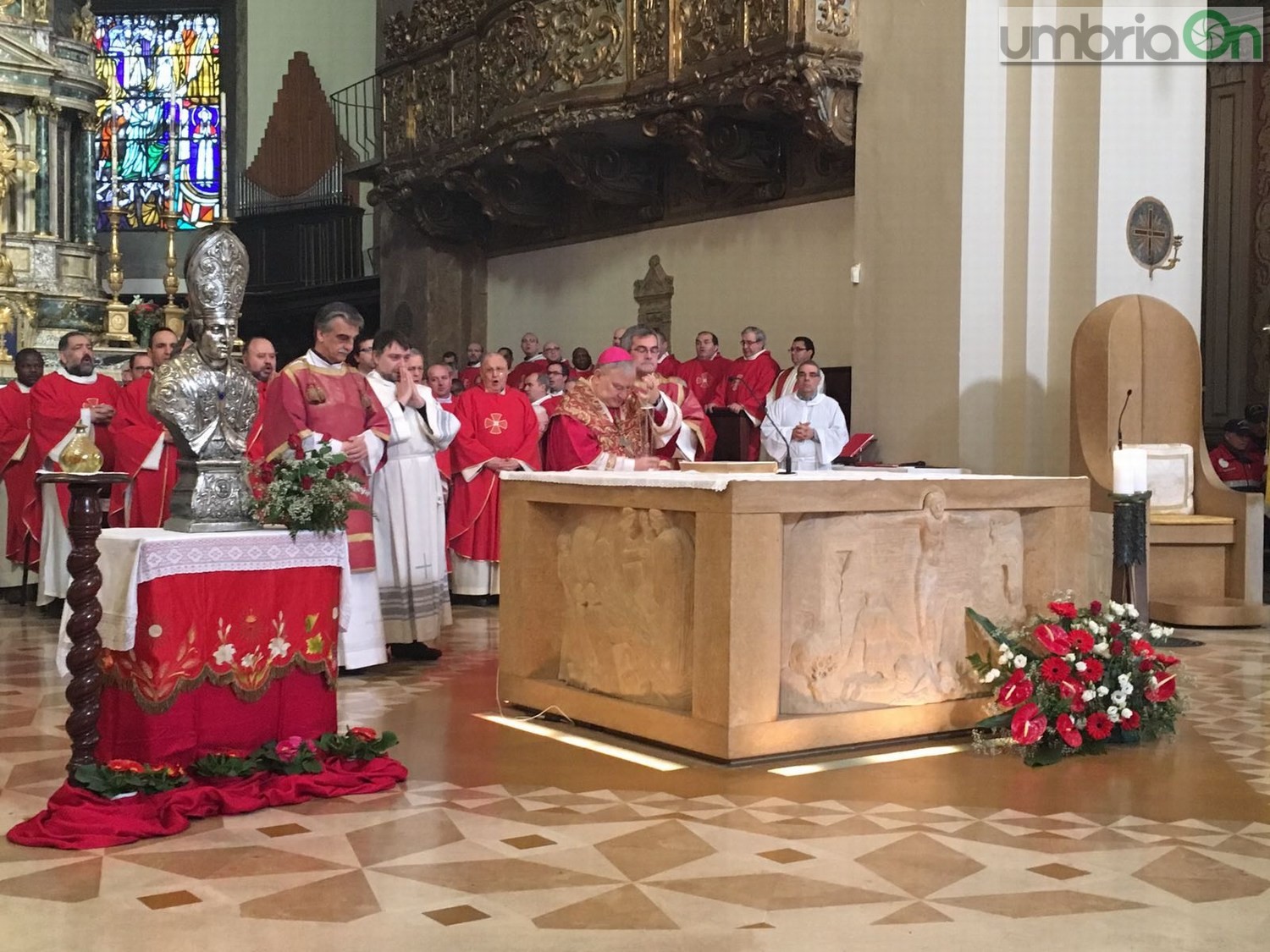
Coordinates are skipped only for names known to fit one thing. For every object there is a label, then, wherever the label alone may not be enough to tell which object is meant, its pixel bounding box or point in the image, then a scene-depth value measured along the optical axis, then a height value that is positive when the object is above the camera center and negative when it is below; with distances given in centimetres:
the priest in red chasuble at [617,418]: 693 +7
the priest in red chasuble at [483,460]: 1033 -18
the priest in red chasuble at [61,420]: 997 +7
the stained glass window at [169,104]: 2178 +458
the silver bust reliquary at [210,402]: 531 +10
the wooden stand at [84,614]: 488 -57
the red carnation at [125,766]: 481 -103
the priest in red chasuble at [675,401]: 704 +15
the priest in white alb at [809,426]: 1101 +6
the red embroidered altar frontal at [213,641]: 499 -69
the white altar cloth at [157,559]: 493 -41
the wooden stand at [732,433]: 1216 +1
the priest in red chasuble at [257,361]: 873 +40
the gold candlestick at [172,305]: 1541 +128
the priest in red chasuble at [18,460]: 1071 -20
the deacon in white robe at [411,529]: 820 -51
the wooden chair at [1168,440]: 973 -3
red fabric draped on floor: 450 -114
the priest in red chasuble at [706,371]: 1311 +54
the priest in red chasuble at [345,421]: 722 +5
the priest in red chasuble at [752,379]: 1250 +45
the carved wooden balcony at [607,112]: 1173 +269
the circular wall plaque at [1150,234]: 1107 +144
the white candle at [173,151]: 2162 +390
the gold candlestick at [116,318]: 1573 +114
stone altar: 555 -61
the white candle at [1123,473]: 713 -17
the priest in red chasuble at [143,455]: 962 -15
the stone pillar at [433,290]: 1773 +163
